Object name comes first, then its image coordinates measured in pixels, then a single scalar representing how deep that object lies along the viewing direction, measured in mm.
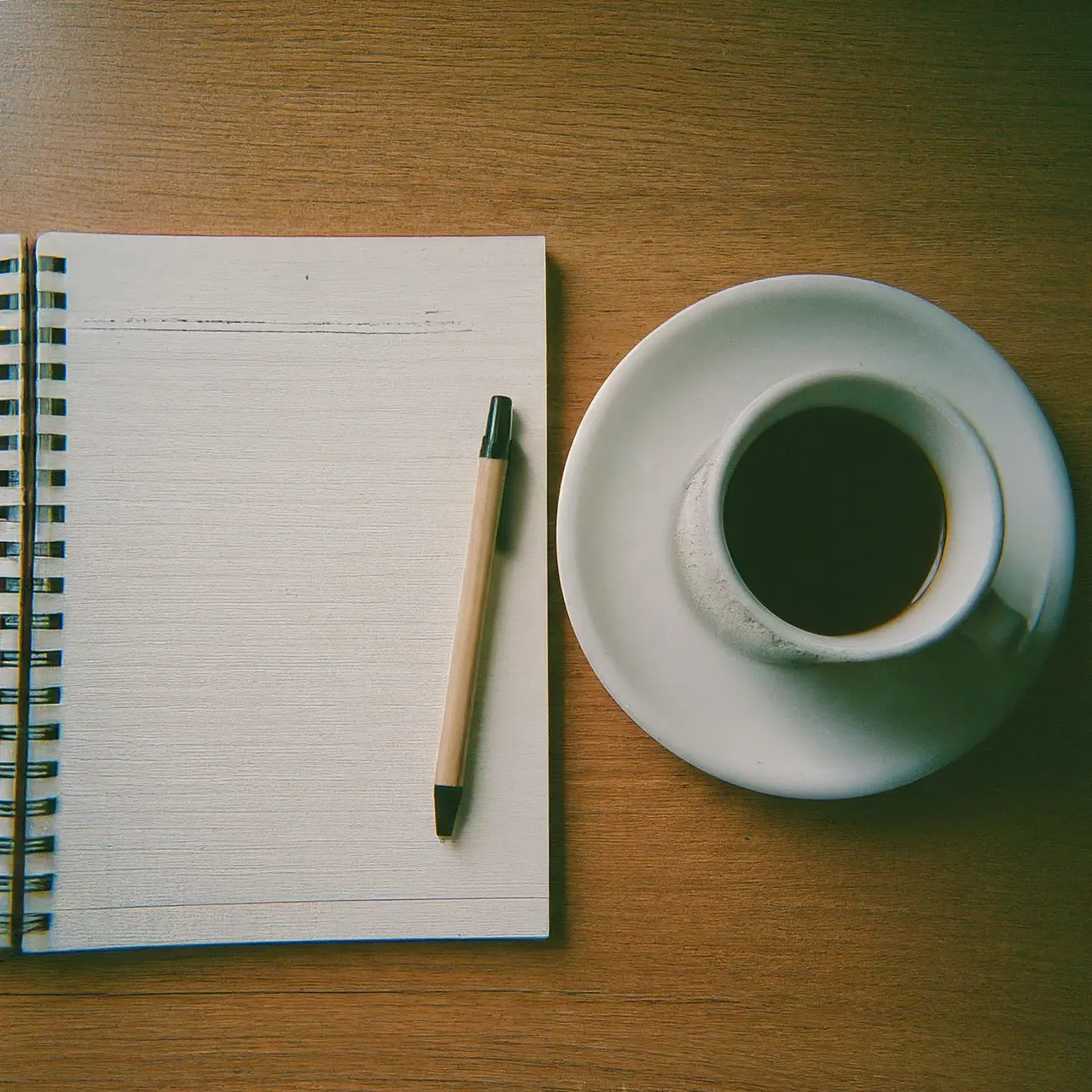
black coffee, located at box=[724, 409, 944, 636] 410
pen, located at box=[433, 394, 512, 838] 487
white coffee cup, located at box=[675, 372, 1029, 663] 363
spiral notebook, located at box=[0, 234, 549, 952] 492
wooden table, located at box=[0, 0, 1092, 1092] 494
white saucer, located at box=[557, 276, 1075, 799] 434
